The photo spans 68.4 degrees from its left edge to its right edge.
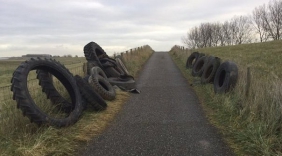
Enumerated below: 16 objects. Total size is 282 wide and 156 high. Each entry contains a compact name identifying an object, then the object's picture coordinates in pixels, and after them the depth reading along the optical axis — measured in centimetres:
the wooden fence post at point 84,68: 897
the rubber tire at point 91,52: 902
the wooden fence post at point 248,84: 548
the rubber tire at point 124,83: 824
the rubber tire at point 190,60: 1387
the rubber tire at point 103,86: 641
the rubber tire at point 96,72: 702
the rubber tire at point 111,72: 911
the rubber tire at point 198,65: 1089
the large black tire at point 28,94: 394
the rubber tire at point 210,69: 835
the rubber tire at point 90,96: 542
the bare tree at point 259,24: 6247
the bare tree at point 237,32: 7595
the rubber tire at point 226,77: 649
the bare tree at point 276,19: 5818
